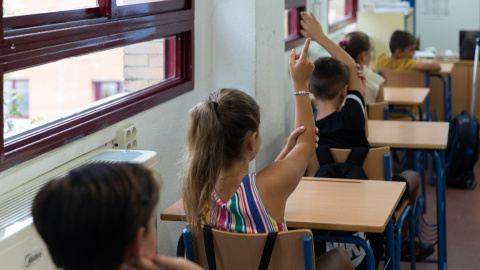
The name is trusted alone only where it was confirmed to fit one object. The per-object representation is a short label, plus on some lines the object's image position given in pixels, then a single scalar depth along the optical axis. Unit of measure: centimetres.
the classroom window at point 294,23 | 513
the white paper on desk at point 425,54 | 671
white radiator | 159
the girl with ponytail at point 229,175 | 201
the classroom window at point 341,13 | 665
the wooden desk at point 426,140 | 343
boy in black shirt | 321
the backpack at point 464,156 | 509
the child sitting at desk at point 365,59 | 452
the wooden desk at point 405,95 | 473
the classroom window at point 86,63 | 201
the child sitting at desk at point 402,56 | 562
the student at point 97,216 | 95
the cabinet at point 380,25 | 688
